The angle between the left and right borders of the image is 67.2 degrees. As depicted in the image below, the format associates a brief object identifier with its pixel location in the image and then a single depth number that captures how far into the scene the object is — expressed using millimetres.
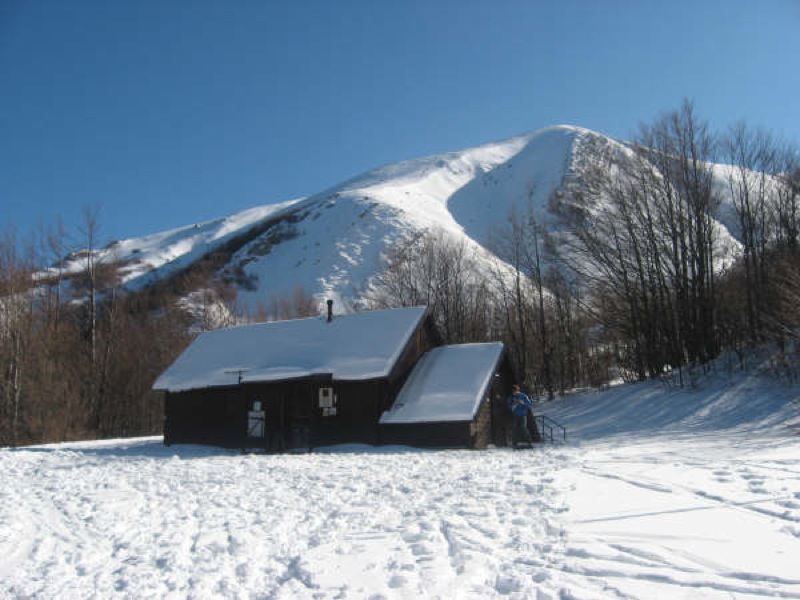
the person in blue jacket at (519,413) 18234
